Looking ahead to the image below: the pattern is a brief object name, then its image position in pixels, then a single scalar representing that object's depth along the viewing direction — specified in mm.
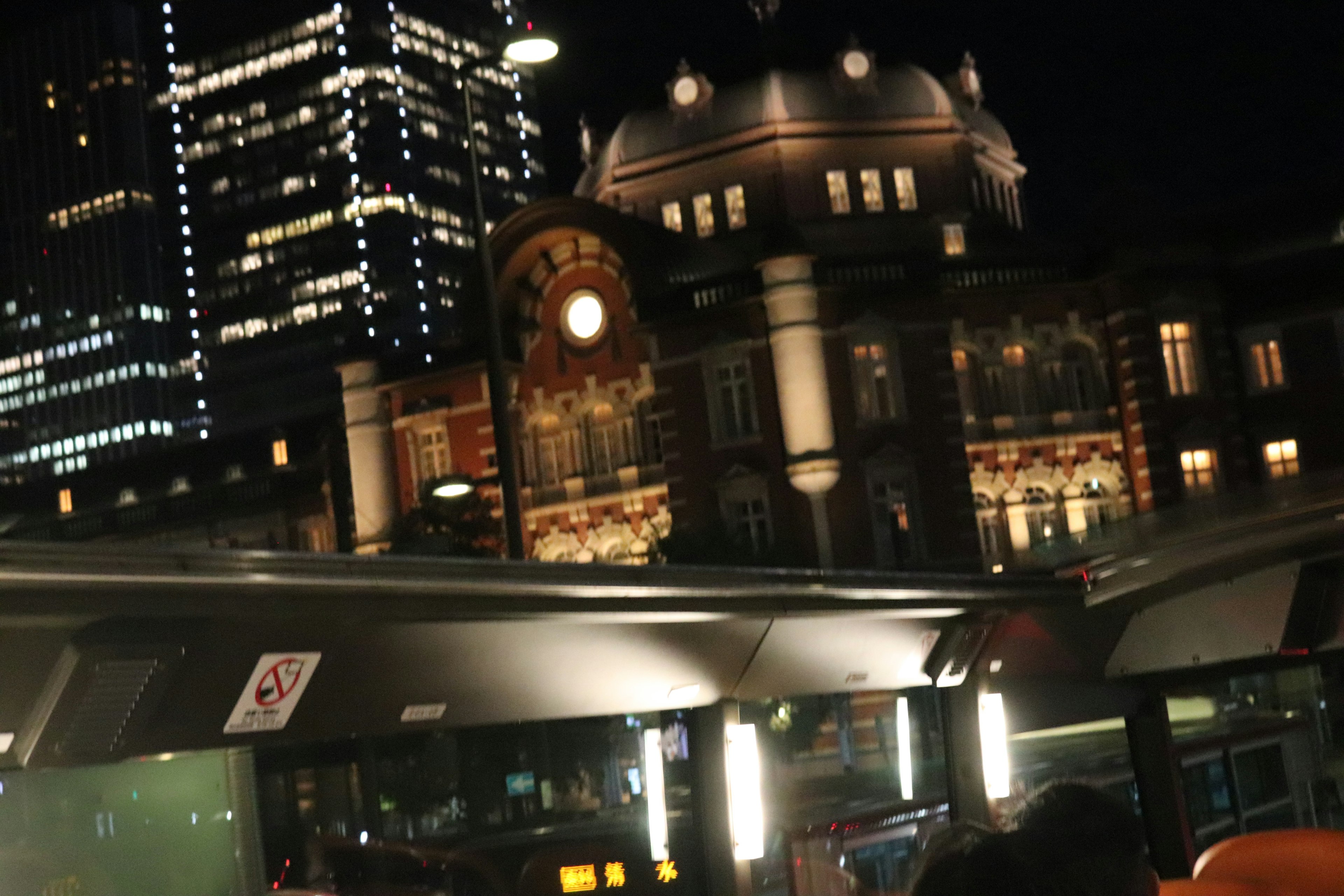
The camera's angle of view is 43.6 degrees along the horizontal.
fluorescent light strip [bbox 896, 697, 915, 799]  10703
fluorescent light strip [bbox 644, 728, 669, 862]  8984
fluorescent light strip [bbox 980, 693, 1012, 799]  10570
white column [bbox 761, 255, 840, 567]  37250
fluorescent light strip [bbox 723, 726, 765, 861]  8828
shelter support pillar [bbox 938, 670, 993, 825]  10500
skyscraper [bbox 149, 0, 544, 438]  131125
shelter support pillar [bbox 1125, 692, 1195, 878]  11133
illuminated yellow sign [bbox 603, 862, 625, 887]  8914
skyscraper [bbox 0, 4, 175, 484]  132625
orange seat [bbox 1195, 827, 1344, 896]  8094
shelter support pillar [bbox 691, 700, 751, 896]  8828
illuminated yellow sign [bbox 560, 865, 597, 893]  8859
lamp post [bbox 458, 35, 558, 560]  12656
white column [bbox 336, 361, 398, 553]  42344
